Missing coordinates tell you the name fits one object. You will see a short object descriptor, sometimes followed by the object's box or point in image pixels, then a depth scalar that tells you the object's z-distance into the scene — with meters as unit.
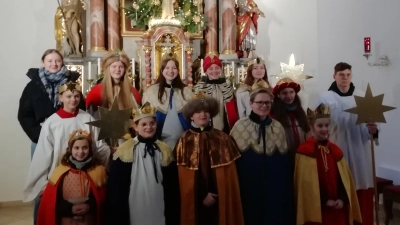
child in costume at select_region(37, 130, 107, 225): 2.86
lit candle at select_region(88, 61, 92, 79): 5.89
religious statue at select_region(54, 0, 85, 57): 5.72
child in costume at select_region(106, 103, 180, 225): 2.82
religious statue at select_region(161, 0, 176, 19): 5.98
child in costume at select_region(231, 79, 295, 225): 3.05
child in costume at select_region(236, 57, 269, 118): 4.15
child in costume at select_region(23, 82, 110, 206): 3.11
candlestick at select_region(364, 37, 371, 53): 5.36
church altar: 5.84
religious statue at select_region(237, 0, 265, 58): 6.47
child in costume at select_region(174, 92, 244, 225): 2.94
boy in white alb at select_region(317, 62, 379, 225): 3.74
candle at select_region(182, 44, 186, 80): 6.02
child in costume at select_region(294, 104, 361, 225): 3.07
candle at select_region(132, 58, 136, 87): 5.77
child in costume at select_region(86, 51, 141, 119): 3.51
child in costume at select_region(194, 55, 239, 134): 3.95
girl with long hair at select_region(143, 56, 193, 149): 3.45
